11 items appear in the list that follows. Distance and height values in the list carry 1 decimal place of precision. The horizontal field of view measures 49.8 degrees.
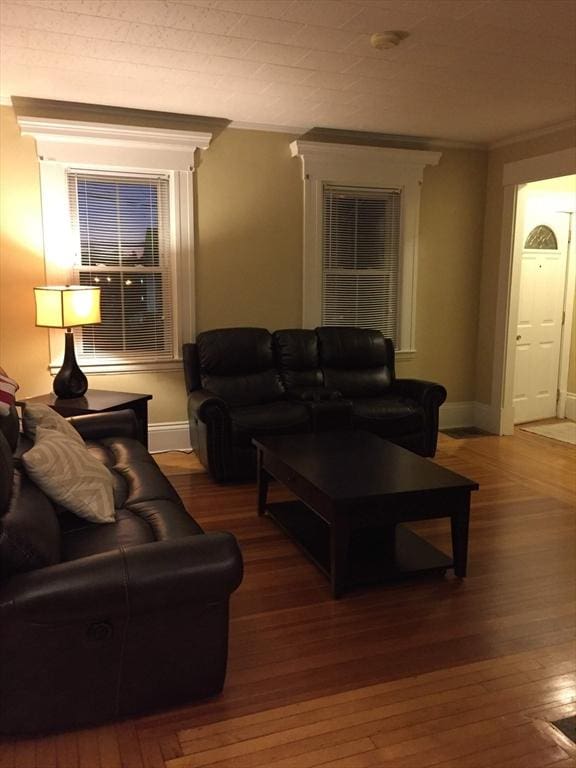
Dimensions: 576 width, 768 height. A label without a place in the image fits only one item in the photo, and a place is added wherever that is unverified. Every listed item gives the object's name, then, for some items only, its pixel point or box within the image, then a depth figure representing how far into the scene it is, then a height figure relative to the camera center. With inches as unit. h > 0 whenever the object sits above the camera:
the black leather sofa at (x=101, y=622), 68.9 -39.2
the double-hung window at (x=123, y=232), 174.7 +14.2
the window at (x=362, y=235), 203.0 +15.8
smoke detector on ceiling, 120.2 +47.2
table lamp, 158.7 -9.0
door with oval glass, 234.2 -12.2
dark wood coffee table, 105.5 -38.6
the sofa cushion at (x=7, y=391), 114.1 -21.7
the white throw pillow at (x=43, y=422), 109.3 -25.1
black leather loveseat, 165.8 -32.5
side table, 154.3 -31.3
